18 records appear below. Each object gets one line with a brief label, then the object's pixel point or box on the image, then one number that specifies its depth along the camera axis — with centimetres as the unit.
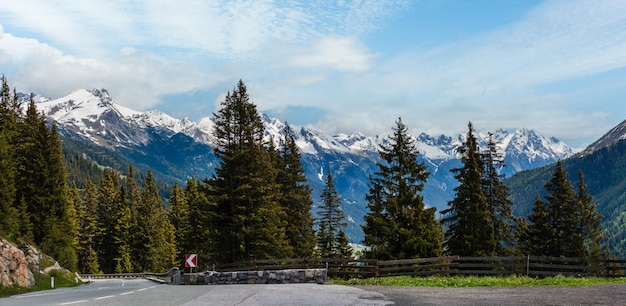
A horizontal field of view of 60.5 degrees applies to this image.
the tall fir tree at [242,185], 4191
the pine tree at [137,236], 8803
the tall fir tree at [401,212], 3966
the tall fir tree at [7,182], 4000
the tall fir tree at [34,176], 5431
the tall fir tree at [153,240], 8600
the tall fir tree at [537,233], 4581
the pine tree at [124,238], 8831
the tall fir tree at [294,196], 5375
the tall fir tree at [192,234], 6469
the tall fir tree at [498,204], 4369
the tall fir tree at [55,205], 5447
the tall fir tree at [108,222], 9188
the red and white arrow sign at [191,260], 3409
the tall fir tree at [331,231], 6291
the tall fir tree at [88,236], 8731
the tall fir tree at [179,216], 7376
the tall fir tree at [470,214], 4178
